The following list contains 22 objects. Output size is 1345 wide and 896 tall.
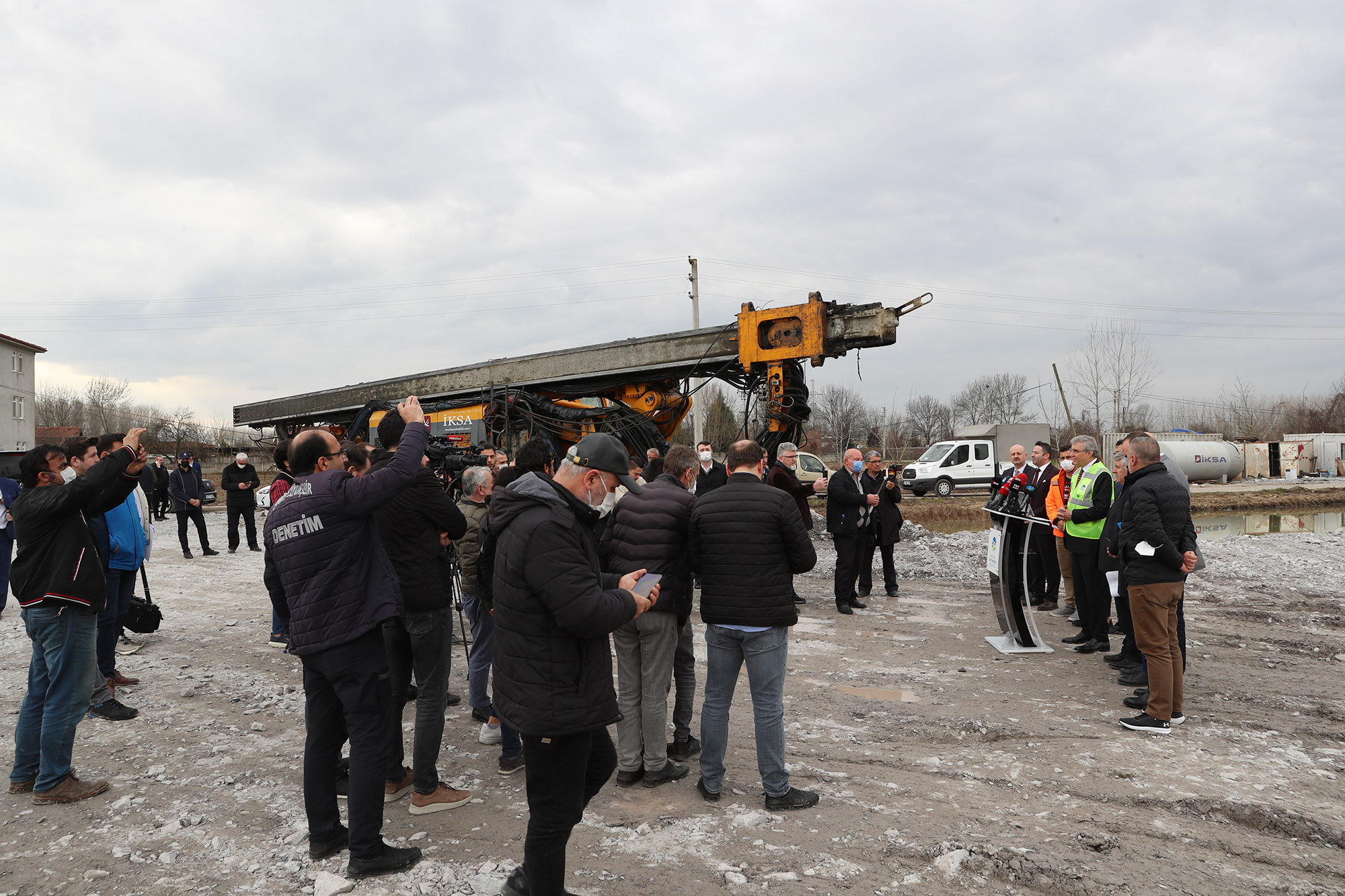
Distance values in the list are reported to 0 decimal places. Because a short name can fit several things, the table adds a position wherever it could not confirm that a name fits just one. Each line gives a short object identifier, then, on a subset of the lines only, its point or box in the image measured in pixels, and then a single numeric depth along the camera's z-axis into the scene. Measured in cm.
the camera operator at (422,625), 387
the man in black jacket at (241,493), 1309
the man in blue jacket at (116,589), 526
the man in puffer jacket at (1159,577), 490
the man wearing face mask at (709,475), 930
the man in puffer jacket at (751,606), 385
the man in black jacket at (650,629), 416
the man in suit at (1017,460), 830
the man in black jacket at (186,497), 1284
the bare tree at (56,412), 6012
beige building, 4444
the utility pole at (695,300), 2698
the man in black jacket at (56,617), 396
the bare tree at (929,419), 6725
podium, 676
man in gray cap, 266
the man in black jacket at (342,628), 321
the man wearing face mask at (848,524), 868
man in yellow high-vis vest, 689
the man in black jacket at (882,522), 931
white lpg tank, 3341
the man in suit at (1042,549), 840
